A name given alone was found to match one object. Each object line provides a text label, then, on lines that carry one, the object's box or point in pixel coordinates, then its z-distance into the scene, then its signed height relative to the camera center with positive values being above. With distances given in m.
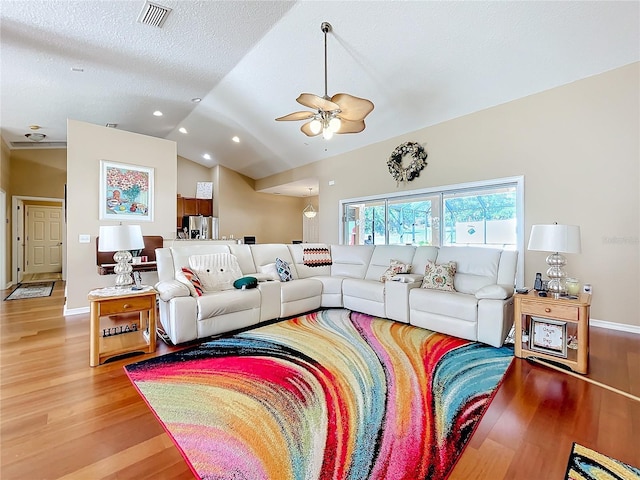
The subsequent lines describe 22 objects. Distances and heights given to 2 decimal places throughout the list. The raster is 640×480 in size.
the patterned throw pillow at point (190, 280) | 3.12 -0.48
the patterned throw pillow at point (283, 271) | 4.10 -0.48
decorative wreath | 5.14 +1.39
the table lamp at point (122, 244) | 2.62 -0.07
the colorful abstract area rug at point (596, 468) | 1.36 -1.10
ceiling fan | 2.63 +1.22
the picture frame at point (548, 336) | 2.53 -0.87
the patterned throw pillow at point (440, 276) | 3.52 -0.47
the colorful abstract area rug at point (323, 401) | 1.45 -1.10
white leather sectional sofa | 2.95 -0.65
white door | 7.38 -0.09
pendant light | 8.81 +0.92
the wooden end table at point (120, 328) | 2.49 -0.86
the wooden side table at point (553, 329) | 2.37 -0.79
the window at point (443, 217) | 4.34 +0.38
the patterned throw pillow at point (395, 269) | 4.01 -0.44
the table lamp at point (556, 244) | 2.56 -0.05
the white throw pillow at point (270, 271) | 4.03 -0.48
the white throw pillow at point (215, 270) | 3.45 -0.41
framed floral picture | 4.60 +0.73
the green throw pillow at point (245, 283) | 3.47 -0.55
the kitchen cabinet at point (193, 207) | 8.00 +0.85
